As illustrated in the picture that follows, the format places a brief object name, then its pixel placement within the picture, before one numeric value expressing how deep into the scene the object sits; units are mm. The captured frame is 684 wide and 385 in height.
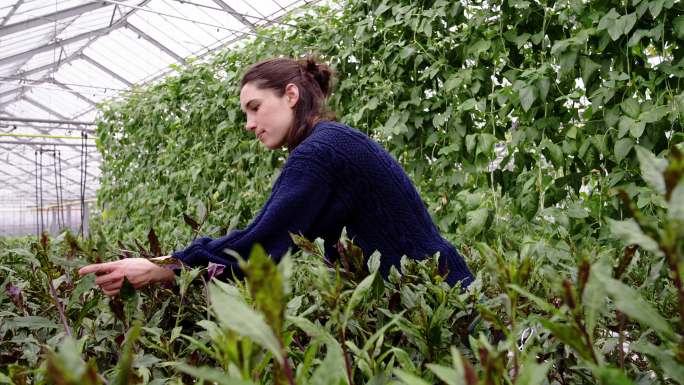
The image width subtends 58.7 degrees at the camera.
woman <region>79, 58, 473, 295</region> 1501
